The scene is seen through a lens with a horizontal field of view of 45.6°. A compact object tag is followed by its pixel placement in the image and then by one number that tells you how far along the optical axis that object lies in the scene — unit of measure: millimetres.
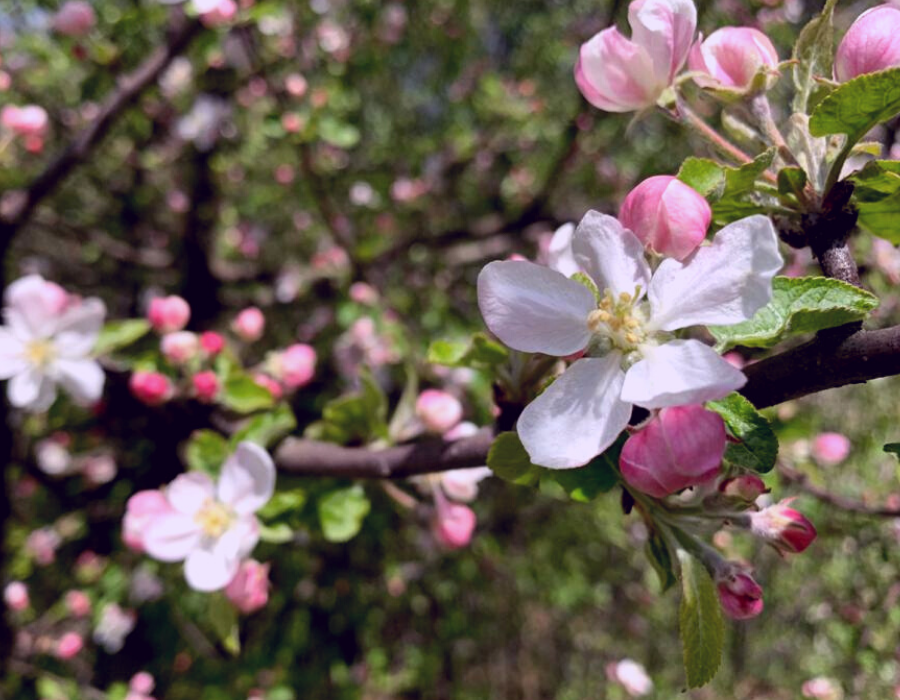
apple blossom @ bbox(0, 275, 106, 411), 293
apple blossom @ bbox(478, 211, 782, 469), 149
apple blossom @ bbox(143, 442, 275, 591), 241
